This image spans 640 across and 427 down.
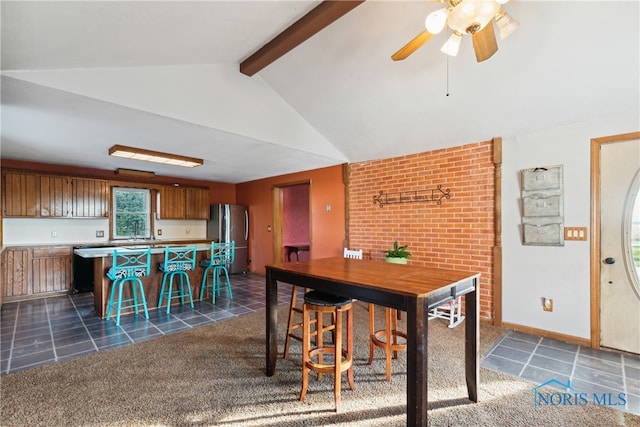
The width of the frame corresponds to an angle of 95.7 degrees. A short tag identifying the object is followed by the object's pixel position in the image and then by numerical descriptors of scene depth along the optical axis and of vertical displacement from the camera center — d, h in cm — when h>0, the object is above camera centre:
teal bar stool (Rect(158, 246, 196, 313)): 395 -79
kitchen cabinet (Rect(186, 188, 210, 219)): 651 +22
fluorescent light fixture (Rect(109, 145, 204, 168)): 381 +82
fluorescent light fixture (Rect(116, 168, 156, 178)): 542 +77
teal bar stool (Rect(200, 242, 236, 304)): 438 -76
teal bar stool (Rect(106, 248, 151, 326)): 353 -77
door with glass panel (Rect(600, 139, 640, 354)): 267 -34
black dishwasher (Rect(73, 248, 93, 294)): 488 -104
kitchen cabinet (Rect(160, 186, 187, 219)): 614 +23
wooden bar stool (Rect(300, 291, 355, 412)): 194 -93
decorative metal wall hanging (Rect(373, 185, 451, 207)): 385 +21
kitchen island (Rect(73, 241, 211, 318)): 364 -88
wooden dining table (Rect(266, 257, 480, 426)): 149 -50
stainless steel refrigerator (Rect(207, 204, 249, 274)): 664 -38
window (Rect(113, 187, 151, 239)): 573 +1
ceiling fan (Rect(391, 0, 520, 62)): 155 +107
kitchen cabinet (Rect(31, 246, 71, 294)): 457 -90
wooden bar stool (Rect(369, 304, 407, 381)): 226 -105
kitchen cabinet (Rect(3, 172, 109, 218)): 455 +30
